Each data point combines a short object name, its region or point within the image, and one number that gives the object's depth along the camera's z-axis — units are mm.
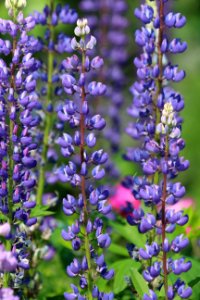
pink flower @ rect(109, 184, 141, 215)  8242
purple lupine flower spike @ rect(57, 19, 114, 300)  4549
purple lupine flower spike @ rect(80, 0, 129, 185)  8775
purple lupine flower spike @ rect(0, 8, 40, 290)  4530
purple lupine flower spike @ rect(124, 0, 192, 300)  4540
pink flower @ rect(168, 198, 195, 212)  8419
